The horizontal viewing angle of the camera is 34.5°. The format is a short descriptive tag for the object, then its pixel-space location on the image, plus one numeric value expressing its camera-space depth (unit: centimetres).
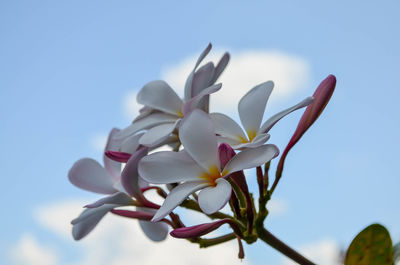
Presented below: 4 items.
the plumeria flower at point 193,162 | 31
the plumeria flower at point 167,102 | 34
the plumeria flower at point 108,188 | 35
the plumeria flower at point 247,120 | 33
